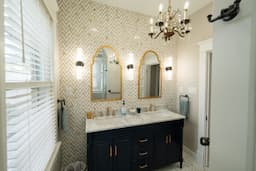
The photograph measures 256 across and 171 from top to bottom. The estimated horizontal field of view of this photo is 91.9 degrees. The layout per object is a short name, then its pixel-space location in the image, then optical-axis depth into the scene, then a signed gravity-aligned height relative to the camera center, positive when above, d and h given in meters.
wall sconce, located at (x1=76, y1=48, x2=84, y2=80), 2.10 +0.31
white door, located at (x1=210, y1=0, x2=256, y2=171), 0.56 -0.05
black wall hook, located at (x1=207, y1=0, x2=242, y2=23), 0.59 +0.35
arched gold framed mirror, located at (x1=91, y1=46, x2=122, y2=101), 2.30 +0.14
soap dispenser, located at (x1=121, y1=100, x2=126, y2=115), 2.37 -0.55
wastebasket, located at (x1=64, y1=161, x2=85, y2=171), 2.02 -1.39
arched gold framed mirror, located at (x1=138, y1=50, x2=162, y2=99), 2.65 +0.14
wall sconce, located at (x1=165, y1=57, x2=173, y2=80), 2.79 +0.28
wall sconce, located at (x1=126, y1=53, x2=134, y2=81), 2.46 +0.30
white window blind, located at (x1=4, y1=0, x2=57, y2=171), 0.78 -0.03
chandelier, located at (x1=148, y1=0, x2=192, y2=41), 1.47 +0.70
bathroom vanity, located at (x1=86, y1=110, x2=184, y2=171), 1.77 -0.94
